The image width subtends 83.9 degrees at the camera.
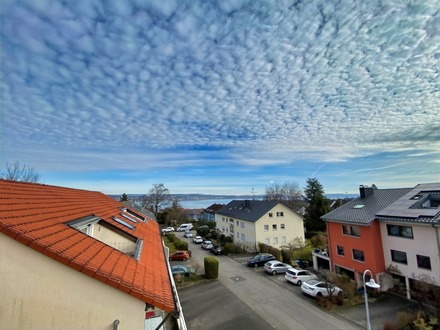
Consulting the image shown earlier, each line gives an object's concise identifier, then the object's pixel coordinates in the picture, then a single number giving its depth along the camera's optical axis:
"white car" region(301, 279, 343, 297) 19.83
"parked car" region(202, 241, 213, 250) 41.25
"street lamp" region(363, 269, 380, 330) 10.21
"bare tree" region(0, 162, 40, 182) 31.14
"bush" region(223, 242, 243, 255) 37.06
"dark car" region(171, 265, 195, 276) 25.52
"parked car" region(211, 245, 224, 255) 37.09
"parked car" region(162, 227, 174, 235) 55.75
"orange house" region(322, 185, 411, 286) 21.89
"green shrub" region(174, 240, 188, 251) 38.62
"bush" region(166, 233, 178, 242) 43.66
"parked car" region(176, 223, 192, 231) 64.69
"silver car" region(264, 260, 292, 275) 26.60
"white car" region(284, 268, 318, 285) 23.22
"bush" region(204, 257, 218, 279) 24.91
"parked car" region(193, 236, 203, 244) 47.78
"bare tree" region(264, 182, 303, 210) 77.28
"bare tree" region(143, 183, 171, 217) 65.50
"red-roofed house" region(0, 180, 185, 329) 4.67
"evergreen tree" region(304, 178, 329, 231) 45.00
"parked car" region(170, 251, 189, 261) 33.78
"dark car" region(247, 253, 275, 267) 30.01
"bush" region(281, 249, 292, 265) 31.31
